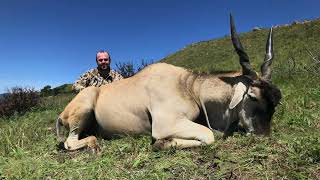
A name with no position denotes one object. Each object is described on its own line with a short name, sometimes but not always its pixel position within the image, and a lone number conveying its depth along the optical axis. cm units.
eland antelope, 353
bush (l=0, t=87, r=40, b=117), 890
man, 535
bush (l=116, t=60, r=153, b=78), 958
